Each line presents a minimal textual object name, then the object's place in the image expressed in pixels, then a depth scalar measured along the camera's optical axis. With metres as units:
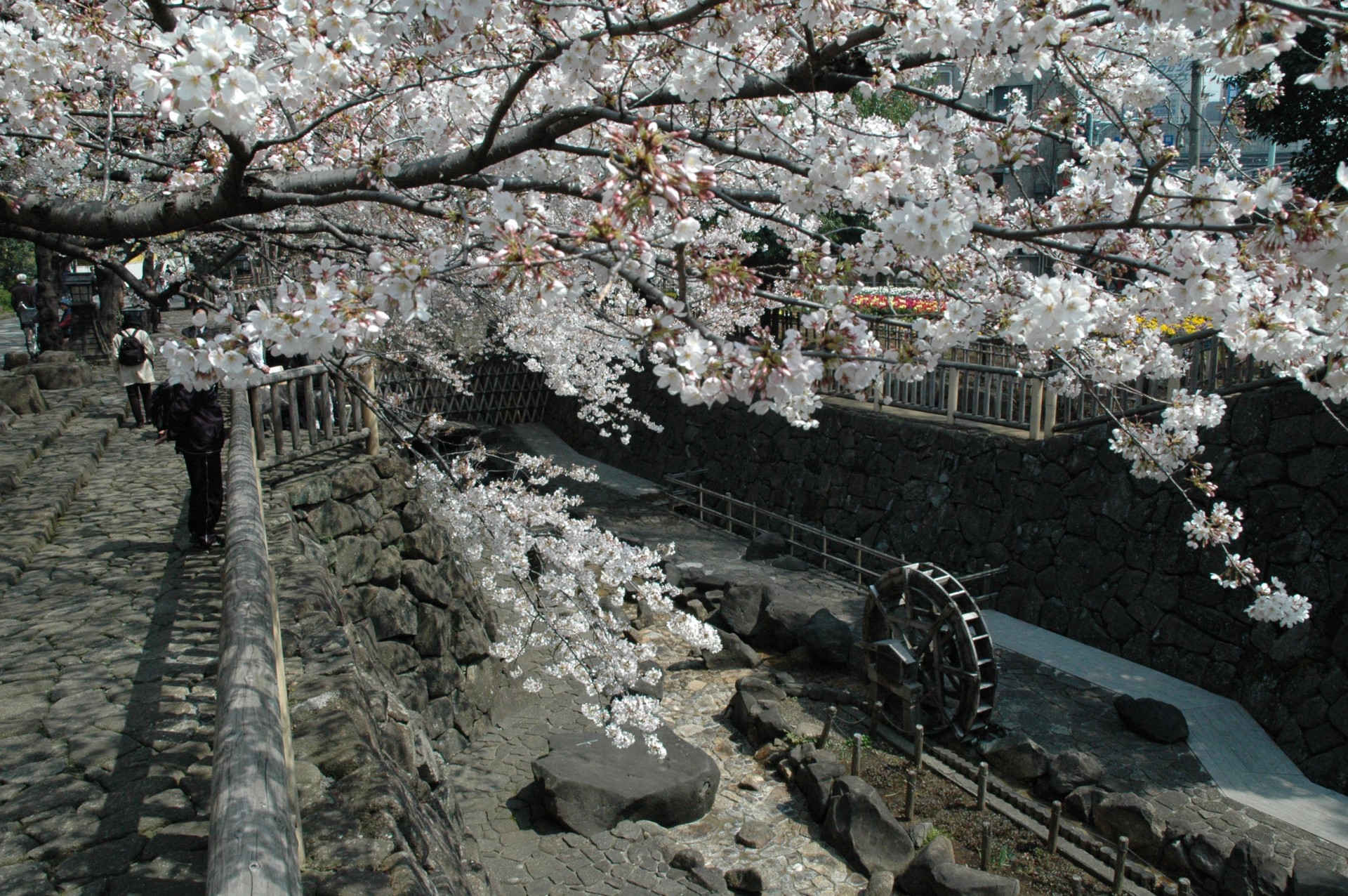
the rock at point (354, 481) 8.24
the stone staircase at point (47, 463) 7.00
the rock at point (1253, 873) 5.94
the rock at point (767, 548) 14.12
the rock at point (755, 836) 7.48
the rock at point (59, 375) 13.90
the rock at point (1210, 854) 6.34
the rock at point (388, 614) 8.04
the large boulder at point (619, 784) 7.30
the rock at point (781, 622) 11.27
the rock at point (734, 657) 11.02
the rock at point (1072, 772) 7.59
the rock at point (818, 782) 7.78
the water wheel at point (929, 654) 8.55
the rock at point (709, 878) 6.72
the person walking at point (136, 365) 11.02
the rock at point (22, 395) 11.60
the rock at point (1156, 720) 8.09
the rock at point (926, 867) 6.59
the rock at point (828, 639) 10.73
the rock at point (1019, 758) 7.89
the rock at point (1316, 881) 5.62
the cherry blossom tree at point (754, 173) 2.92
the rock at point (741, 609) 11.63
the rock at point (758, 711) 9.05
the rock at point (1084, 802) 7.24
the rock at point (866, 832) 7.02
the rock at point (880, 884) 6.62
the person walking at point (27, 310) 20.62
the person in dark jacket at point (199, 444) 6.77
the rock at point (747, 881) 6.80
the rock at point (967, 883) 6.19
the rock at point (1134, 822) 6.78
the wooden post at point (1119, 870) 6.27
